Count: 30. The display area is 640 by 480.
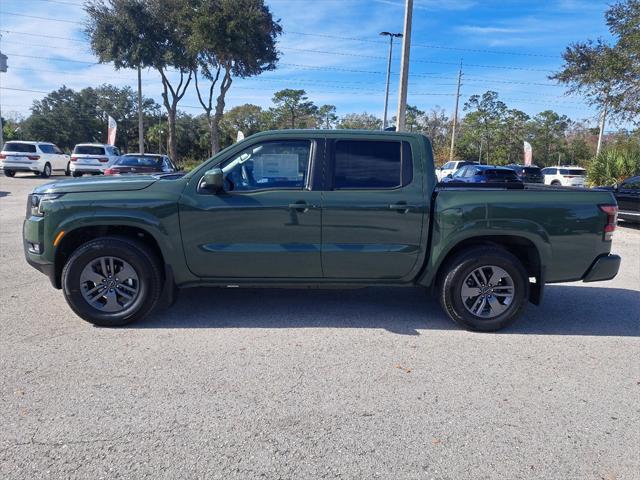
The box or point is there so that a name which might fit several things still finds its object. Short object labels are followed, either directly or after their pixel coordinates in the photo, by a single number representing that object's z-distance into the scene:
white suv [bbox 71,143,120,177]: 22.83
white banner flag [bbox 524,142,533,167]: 33.25
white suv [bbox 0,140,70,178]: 22.73
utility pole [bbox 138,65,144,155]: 31.30
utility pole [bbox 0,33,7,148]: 29.88
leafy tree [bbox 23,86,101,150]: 59.44
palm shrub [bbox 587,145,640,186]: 17.47
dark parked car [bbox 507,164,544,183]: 27.63
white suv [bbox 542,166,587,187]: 27.56
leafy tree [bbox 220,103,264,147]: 57.50
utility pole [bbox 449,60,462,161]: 45.34
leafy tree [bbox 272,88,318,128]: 55.72
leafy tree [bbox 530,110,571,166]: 51.66
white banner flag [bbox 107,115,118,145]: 32.09
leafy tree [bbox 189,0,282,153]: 24.36
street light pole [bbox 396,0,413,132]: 13.76
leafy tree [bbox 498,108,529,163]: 50.12
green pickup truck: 4.24
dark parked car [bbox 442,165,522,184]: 18.30
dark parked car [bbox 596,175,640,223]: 11.48
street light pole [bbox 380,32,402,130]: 34.59
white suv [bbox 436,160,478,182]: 31.29
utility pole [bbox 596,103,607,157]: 18.63
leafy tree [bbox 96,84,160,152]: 61.97
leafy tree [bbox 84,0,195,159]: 25.42
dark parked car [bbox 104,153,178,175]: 15.27
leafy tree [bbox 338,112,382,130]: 64.19
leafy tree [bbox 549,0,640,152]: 16.25
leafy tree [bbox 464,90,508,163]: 50.31
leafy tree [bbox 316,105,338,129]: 61.66
